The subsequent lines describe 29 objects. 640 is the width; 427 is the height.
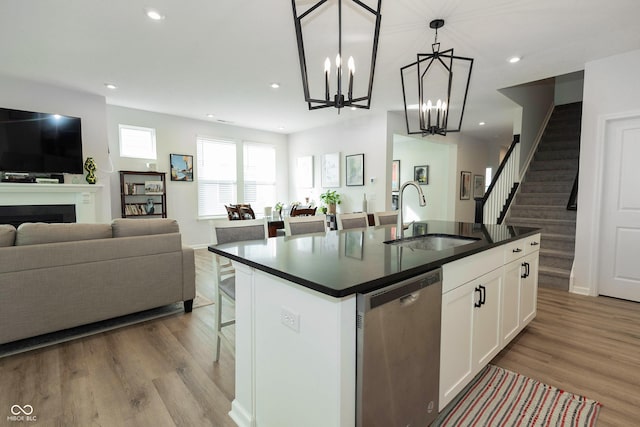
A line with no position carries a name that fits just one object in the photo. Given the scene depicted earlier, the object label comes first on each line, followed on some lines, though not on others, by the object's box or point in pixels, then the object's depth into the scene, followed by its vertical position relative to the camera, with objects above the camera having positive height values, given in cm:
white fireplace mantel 414 -2
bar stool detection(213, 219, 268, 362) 207 -32
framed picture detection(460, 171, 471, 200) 775 +28
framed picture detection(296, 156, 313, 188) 732 +60
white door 326 -20
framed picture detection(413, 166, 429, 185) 805 +60
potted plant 664 -11
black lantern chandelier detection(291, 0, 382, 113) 135 +60
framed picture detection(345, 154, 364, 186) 617 +57
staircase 397 -1
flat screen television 416 +78
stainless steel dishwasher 107 -64
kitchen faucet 215 -15
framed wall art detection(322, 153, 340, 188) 670 +59
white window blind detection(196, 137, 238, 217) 657 +45
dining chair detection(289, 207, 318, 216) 497 -29
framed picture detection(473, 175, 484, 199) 834 +29
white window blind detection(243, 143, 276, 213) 729 +51
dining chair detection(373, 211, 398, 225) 340 -27
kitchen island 104 -49
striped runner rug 161 -123
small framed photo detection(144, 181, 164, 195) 568 +16
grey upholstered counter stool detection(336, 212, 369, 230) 307 -27
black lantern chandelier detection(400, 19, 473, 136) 231 +160
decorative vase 474 +42
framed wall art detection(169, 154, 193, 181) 611 +60
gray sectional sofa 223 -67
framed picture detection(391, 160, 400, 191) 878 +63
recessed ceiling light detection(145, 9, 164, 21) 253 +159
